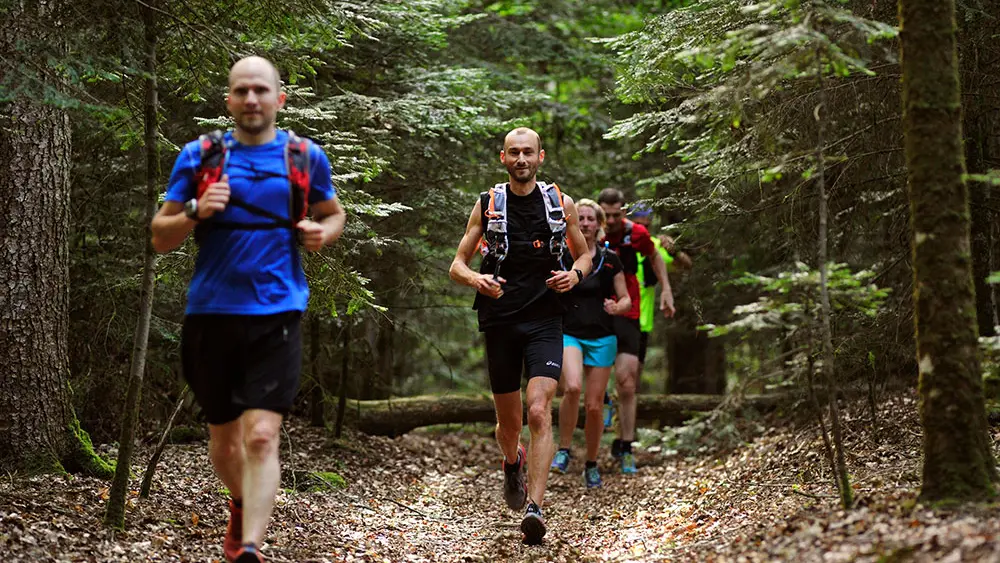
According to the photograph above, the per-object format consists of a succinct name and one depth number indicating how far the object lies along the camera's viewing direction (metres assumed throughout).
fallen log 12.54
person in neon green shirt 11.34
